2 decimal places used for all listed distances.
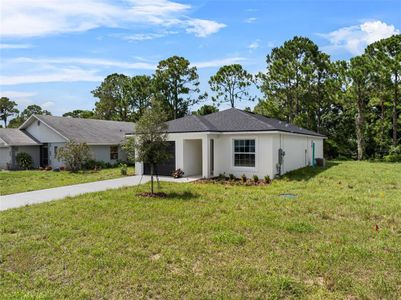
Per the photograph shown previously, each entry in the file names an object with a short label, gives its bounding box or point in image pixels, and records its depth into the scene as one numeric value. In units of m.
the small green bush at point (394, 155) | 28.48
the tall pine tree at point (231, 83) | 42.25
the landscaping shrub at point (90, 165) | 22.83
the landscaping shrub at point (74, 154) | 21.09
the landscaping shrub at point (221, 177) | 15.75
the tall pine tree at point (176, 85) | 42.09
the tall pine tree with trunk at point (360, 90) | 29.56
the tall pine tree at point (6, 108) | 56.44
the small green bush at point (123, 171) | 18.28
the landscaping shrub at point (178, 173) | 16.52
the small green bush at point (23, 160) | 24.03
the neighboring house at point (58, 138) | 24.08
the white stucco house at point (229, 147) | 15.38
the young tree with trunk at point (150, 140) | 11.12
